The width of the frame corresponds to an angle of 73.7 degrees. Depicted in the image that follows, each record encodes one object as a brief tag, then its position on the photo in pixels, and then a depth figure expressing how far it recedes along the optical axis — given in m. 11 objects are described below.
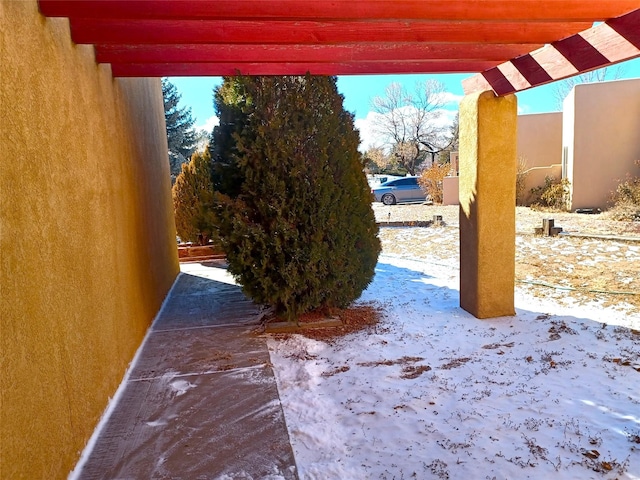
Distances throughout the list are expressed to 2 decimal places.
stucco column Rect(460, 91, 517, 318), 4.55
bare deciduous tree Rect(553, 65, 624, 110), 25.72
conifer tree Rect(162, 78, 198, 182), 20.88
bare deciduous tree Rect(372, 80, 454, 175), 34.94
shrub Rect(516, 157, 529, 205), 14.70
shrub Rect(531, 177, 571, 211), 13.38
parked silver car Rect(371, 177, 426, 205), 19.98
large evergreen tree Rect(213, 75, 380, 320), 4.30
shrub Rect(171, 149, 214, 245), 9.02
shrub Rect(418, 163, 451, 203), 17.14
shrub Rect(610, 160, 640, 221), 10.15
